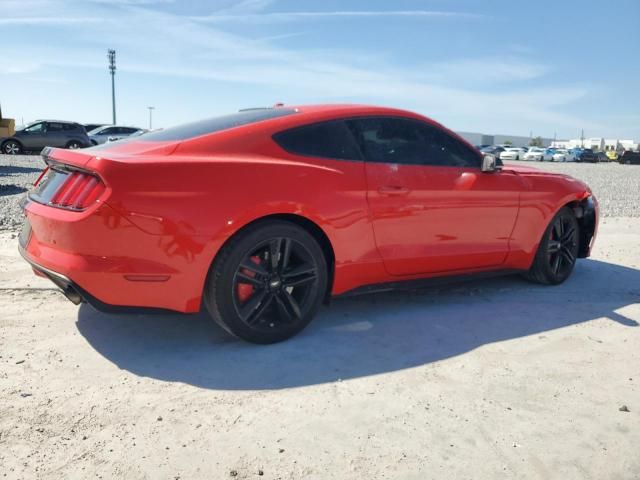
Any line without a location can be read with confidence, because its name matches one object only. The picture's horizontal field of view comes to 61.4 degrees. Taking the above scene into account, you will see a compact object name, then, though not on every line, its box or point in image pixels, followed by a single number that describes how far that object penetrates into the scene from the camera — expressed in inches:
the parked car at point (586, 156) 1836.9
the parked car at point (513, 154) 2034.9
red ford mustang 106.7
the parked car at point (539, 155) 1919.5
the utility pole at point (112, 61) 2485.0
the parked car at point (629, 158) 1722.8
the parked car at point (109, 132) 1023.6
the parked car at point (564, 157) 1888.2
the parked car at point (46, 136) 889.5
